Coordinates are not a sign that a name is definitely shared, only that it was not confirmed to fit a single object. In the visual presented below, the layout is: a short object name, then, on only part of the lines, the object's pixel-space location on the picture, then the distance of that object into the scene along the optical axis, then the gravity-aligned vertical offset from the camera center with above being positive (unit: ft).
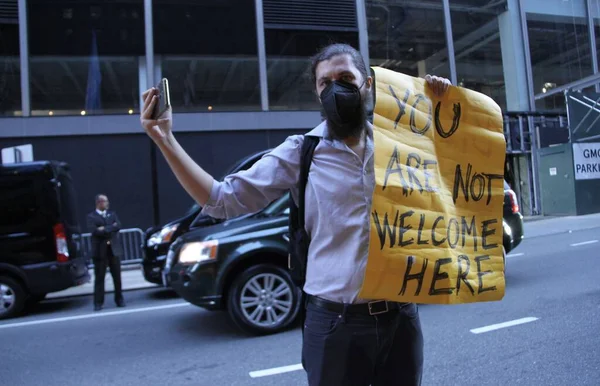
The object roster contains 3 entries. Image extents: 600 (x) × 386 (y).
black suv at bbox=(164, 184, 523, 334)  17.58 -1.95
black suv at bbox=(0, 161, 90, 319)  24.99 -0.22
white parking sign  57.82 +4.29
